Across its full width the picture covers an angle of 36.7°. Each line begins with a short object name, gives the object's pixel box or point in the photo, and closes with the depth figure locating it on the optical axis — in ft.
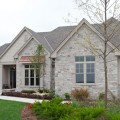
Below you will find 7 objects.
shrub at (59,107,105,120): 18.47
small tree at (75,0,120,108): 26.67
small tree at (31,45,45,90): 51.32
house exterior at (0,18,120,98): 44.57
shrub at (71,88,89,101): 43.31
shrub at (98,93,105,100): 43.43
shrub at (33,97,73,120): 21.53
